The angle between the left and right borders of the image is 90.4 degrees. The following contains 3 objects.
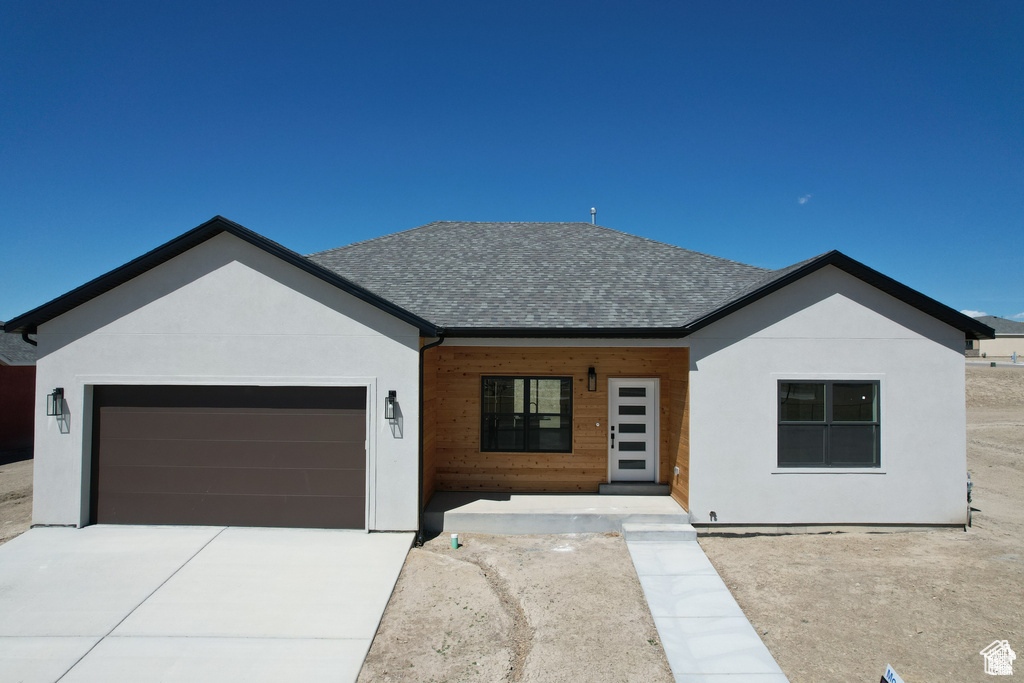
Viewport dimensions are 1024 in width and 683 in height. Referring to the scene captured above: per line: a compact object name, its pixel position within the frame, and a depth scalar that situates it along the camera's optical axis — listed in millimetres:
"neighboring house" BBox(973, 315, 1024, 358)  65169
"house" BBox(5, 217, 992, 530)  8086
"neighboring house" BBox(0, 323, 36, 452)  16281
